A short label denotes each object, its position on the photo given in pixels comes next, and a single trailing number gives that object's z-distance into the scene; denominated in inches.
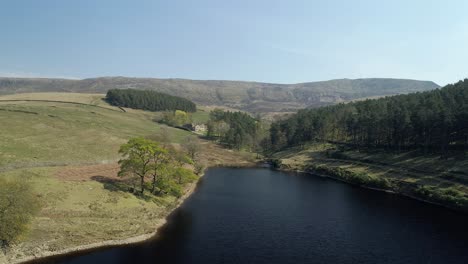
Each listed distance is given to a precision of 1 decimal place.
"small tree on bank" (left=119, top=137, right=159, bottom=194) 3284.9
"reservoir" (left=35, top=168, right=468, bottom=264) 2245.3
